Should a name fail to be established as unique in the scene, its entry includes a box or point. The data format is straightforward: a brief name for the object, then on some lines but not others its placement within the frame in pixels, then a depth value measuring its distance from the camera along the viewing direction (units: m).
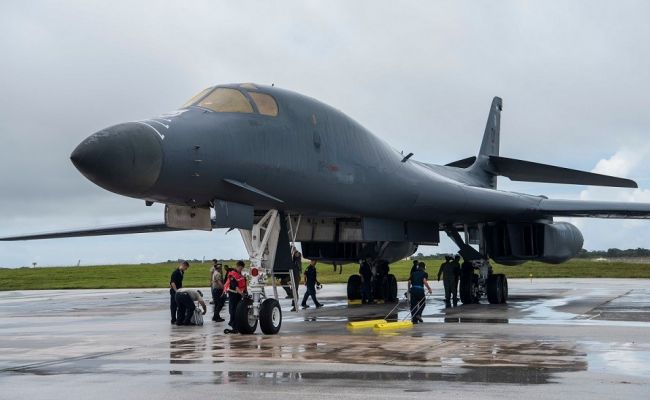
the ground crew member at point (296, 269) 14.18
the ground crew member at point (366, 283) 21.25
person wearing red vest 13.75
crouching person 15.35
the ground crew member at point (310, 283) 19.95
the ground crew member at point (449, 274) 19.47
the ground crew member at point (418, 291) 15.04
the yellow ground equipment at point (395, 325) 13.61
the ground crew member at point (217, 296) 16.45
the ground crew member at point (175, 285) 15.89
